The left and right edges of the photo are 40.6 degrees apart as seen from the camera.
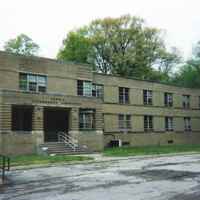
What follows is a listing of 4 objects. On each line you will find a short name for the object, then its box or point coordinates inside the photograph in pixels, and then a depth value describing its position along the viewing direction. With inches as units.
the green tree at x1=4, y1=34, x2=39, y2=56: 1782.4
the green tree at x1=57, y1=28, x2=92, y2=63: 1725.2
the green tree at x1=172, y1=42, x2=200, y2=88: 1633.2
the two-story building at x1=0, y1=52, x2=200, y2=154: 821.8
